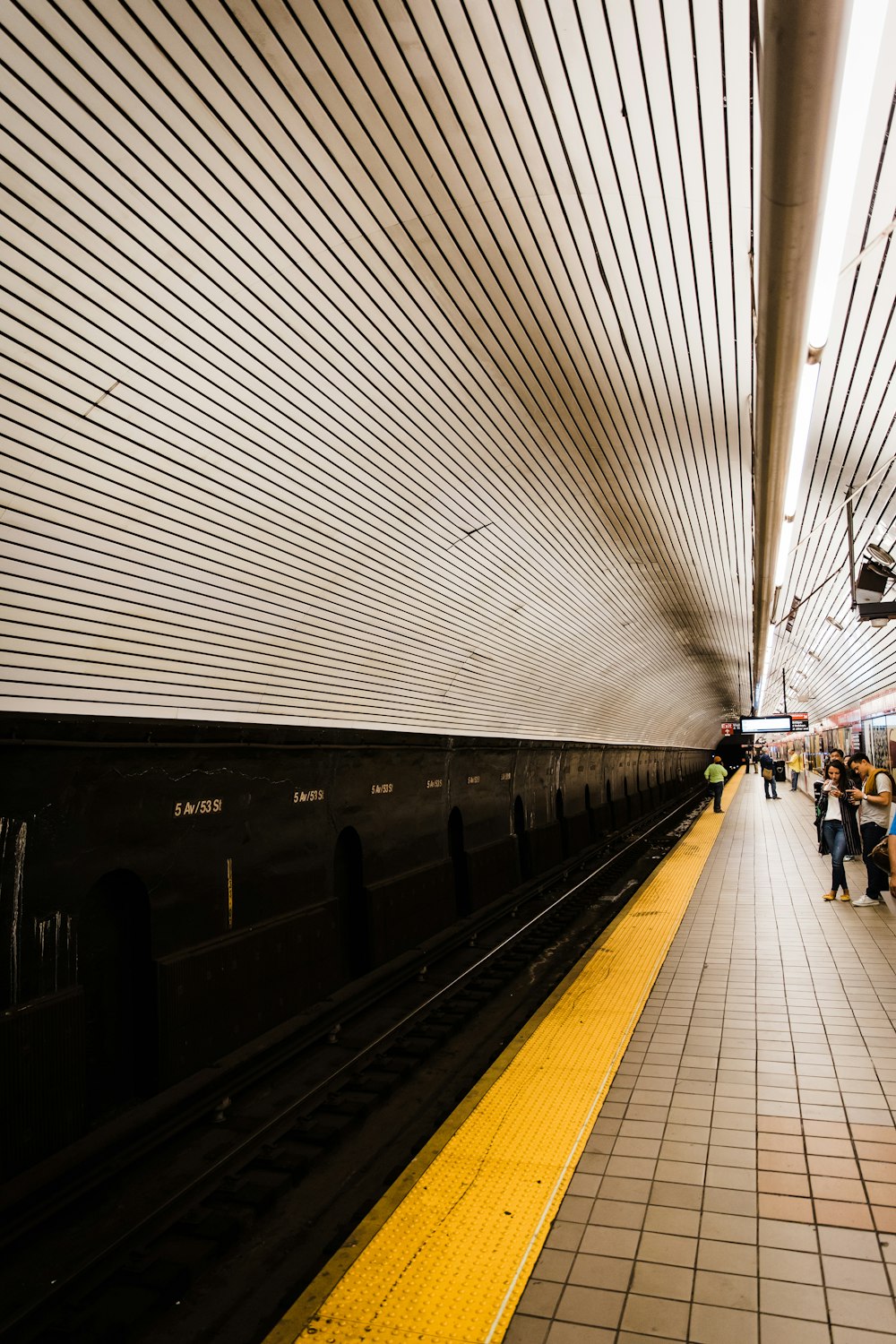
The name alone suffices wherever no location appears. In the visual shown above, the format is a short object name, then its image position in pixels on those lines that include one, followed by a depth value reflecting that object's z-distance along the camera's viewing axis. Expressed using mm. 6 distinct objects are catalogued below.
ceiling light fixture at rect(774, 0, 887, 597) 2193
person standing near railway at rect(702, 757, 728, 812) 22444
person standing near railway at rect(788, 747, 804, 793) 28962
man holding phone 8297
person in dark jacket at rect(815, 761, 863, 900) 8742
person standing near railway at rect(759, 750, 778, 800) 27828
